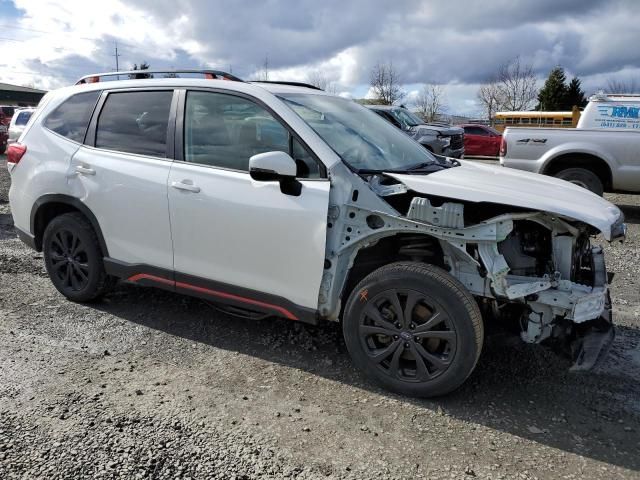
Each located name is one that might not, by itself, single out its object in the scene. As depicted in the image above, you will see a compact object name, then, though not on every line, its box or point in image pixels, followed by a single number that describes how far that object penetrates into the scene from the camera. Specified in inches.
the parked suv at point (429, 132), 512.1
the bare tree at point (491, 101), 2390.5
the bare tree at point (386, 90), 2085.4
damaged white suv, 117.6
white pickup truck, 327.9
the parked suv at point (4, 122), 764.1
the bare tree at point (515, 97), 2298.2
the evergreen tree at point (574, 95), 2063.2
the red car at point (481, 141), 962.7
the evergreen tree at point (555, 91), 2076.8
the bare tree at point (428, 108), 2349.4
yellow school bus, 1530.4
